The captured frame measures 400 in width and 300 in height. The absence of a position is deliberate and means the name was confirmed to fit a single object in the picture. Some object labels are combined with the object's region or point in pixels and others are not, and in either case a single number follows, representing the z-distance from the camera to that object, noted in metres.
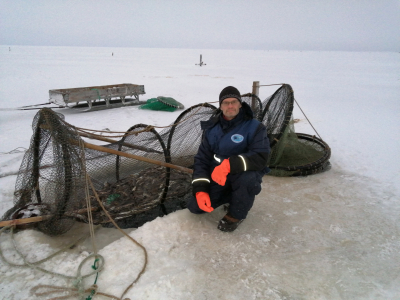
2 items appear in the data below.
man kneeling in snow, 2.48
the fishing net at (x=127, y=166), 2.42
